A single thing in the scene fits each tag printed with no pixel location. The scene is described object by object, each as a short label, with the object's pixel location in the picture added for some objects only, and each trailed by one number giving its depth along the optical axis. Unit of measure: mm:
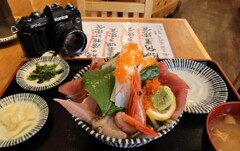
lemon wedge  459
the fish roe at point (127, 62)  441
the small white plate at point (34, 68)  671
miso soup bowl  444
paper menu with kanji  897
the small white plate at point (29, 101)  509
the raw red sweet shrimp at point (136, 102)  445
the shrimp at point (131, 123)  422
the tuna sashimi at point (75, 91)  518
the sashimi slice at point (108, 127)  436
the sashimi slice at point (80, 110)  452
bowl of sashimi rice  439
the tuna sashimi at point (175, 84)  481
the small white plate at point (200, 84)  580
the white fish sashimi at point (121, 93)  452
